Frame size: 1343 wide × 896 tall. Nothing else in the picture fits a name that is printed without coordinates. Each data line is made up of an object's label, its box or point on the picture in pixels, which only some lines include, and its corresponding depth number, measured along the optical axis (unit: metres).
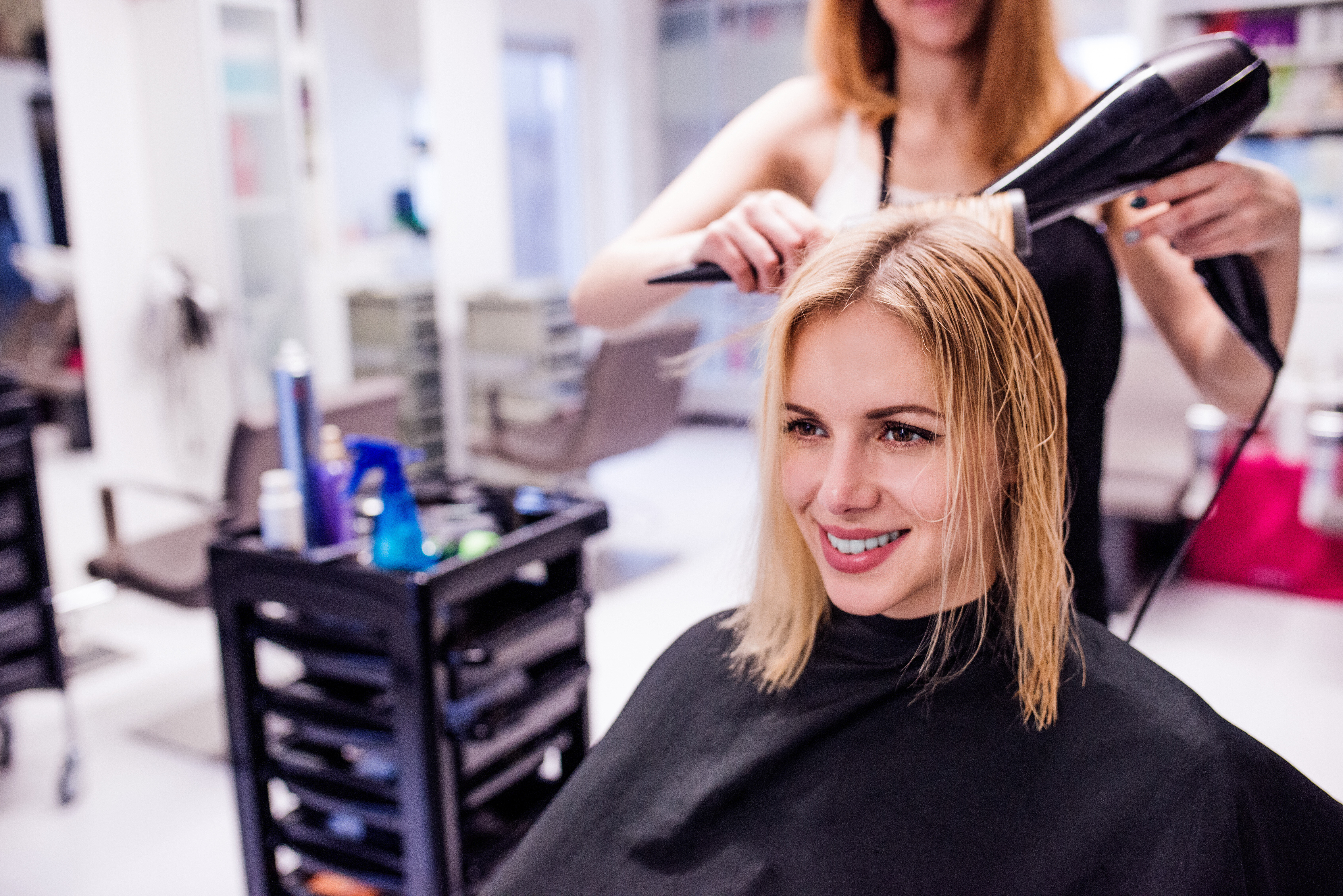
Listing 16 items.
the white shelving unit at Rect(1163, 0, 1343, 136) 3.80
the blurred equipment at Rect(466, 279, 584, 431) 3.88
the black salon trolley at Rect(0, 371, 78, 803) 2.02
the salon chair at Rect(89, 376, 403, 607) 2.35
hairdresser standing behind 0.80
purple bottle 1.60
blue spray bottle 1.49
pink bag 2.71
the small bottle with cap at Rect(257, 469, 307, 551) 1.60
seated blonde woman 0.75
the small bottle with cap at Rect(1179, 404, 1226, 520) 2.98
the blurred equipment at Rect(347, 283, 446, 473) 3.85
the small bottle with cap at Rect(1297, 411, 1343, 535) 2.71
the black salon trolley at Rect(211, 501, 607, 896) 1.46
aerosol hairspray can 1.57
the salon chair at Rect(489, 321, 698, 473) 3.29
